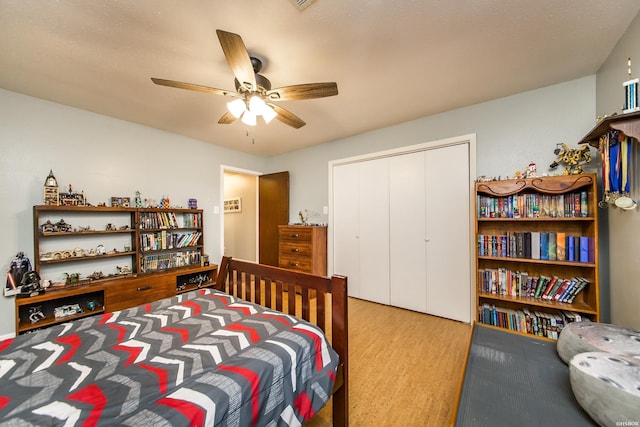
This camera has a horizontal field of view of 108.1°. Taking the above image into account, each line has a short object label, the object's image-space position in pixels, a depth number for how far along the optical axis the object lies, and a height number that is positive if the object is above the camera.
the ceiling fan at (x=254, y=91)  1.43 +0.88
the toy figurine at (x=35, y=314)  2.20 -0.94
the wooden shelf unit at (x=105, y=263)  2.24 -0.54
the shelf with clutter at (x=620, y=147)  1.29 +0.42
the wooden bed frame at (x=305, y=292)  1.33 -0.56
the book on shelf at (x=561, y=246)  1.99 -0.28
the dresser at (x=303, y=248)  3.43 -0.51
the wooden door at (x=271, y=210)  4.24 +0.09
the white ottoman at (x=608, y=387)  0.84 -0.68
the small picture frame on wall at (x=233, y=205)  5.19 +0.23
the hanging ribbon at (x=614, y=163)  1.49 +0.32
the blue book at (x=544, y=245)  2.07 -0.28
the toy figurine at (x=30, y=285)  2.11 -0.63
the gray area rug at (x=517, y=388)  1.00 -0.87
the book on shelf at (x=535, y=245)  2.09 -0.29
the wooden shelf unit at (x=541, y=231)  1.86 -0.18
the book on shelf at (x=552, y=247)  2.03 -0.30
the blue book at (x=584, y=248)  1.88 -0.29
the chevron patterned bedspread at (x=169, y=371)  0.75 -0.62
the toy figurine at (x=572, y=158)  2.00 +0.49
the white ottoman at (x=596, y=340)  1.11 -0.65
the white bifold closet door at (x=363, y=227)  3.23 -0.18
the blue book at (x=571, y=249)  1.95 -0.30
